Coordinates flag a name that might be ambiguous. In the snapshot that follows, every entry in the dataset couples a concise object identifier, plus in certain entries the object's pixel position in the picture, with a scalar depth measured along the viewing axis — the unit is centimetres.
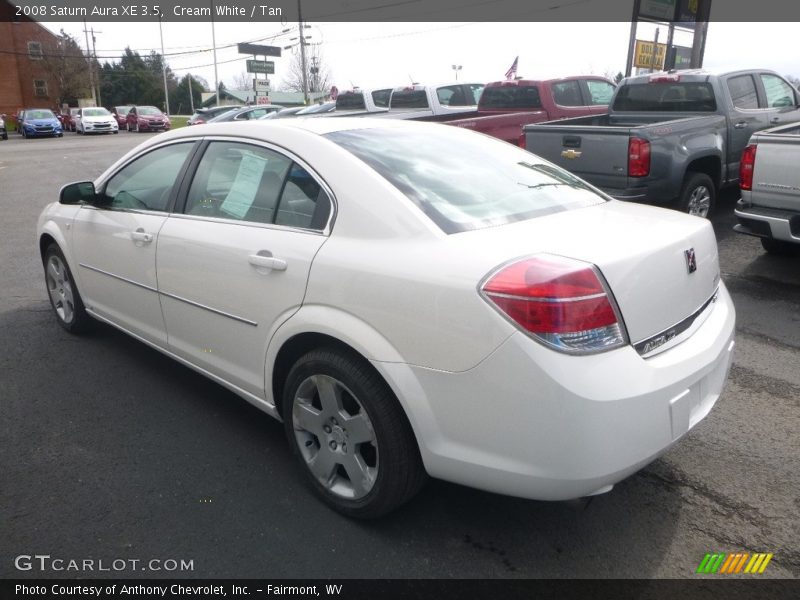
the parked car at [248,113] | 2344
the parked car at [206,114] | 2848
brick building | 4988
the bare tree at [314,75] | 6431
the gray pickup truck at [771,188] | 545
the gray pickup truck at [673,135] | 677
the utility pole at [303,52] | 4028
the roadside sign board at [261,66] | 5418
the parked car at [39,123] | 3719
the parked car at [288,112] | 2069
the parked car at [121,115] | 4459
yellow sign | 2152
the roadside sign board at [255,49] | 5675
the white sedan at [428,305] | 219
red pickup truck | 1102
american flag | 2256
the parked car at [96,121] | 3816
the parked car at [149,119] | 3953
